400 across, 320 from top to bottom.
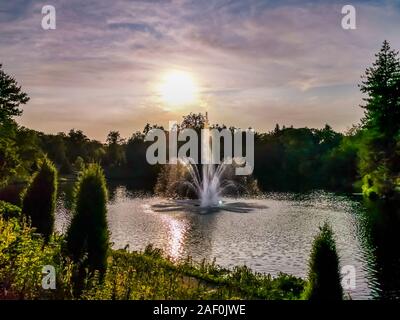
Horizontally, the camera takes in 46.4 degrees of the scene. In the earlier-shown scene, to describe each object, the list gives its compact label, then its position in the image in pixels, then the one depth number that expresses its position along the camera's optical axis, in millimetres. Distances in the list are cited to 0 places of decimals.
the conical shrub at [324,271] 10570
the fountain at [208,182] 43344
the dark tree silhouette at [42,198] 17984
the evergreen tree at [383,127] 50562
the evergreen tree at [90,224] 12430
